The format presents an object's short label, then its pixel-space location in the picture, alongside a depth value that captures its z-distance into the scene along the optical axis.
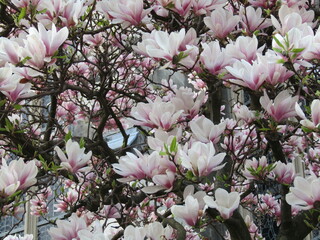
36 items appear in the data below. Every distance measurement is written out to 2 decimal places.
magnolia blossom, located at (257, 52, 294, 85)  2.09
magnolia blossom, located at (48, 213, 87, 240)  2.24
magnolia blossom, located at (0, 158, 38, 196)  2.10
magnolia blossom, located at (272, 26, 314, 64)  2.04
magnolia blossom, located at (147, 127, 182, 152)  2.14
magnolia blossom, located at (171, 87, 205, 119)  2.38
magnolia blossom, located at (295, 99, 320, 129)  2.00
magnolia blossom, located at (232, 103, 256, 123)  2.42
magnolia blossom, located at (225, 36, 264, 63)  2.20
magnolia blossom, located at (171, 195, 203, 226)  2.00
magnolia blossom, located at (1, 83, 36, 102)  2.34
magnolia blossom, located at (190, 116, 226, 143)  2.19
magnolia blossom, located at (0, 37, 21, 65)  2.23
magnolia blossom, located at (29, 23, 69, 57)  2.21
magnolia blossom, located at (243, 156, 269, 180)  2.49
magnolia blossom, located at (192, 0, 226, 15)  2.54
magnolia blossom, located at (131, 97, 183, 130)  2.19
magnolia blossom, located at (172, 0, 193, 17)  2.48
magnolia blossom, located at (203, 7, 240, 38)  2.42
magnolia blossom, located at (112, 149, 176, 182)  2.09
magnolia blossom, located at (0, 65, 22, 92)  2.22
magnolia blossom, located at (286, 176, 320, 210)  1.95
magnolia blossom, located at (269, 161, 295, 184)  2.50
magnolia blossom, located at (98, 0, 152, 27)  2.43
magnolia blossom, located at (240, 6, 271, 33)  2.64
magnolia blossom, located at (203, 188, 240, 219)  2.01
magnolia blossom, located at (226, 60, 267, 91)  2.06
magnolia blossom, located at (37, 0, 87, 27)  2.53
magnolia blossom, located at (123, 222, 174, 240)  2.01
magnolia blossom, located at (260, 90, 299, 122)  2.16
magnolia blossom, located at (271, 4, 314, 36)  2.29
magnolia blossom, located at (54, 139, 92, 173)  2.29
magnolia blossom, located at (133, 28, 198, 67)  2.17
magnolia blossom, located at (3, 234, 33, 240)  3.30
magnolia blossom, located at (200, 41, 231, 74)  2.21
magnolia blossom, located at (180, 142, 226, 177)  1.98
